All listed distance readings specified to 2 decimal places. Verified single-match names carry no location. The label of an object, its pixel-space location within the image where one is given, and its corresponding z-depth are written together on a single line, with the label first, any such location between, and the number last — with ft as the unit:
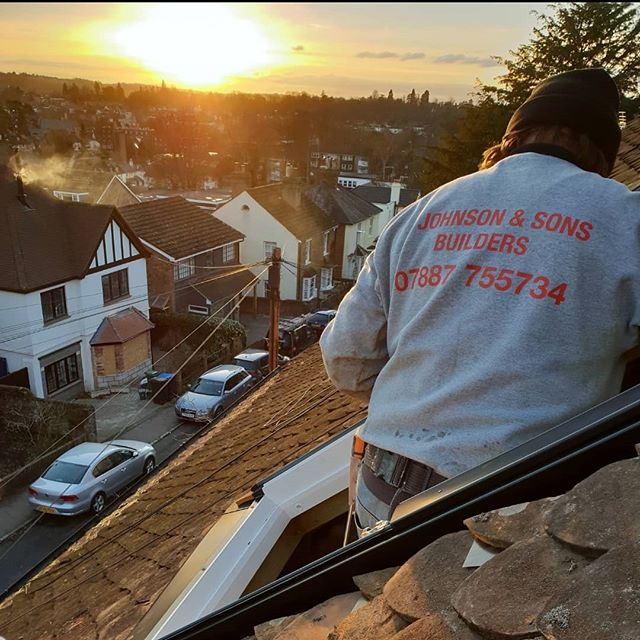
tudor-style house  40.29
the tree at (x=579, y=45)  32.40
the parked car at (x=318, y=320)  49.57
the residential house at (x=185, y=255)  54.54
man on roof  3.62
